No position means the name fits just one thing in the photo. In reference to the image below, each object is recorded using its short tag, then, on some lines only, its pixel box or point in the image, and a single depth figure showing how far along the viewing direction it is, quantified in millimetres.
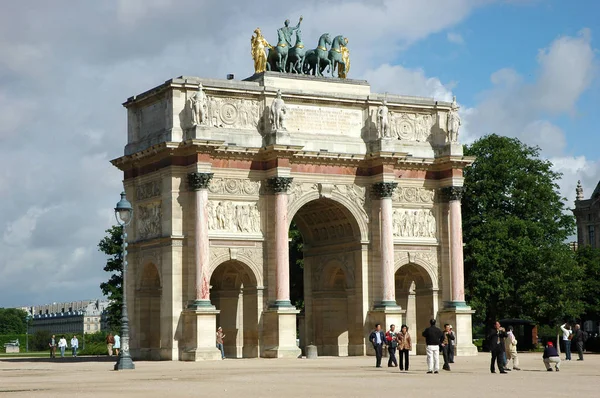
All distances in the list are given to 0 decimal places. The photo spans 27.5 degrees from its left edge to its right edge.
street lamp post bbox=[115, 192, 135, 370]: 43688
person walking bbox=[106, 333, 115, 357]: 65375
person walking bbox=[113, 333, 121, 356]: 65638
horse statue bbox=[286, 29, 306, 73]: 59156
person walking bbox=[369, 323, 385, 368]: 43688
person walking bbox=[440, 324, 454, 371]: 40406
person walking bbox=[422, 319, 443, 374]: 38031
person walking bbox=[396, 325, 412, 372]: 40750
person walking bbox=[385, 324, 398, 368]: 43656
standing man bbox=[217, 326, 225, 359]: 54188
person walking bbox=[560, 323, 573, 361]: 48812
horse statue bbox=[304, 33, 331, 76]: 59531
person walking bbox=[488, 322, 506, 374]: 37750
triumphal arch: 54312
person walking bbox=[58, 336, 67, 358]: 73312
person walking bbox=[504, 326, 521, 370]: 40406
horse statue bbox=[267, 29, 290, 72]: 58812
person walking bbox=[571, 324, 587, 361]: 48797
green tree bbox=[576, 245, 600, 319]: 88875
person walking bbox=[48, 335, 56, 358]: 69950
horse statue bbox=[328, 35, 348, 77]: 60156
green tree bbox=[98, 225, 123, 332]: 81688
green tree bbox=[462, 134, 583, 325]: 68812
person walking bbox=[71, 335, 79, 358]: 73862
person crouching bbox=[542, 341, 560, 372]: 39500
